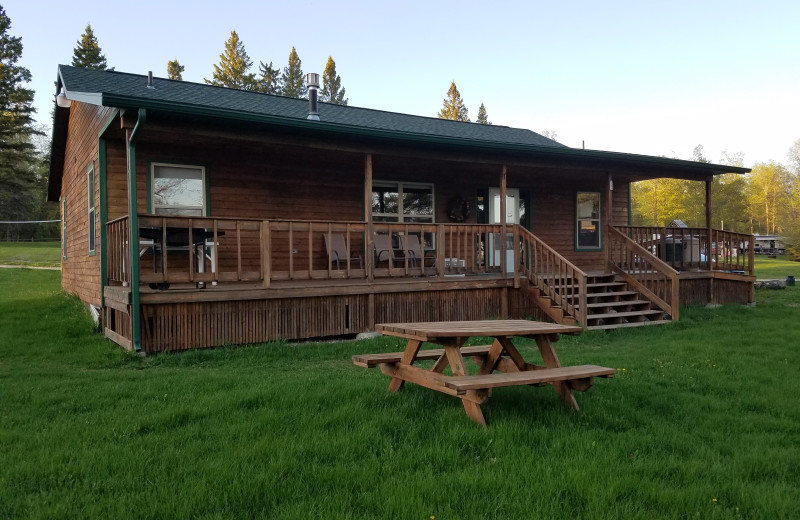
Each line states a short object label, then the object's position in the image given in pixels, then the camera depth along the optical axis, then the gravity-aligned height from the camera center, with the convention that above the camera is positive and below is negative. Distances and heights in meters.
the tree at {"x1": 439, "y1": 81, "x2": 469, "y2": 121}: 49.88 +13.30
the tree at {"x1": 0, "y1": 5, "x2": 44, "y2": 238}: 32.41 +8.66
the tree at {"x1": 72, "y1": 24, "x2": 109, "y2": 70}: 35.97 +13.41
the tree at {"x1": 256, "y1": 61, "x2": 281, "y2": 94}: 47.97 +15.53
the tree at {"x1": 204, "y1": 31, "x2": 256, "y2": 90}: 43.97 +15.08
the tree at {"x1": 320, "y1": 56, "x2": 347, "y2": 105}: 49.00 +14.99
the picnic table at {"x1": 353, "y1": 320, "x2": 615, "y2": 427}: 3.58 -0.87
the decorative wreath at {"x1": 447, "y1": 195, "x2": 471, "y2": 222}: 11.37 +0.85
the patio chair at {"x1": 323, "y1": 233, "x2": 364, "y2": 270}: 9.68 +0.04
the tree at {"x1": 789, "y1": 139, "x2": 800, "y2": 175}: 52.94 +8.72
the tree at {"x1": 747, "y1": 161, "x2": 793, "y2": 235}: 53.45 +5.58
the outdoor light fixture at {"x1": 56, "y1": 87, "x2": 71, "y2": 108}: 10.08 +2.92
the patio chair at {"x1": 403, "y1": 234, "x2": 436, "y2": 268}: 10.11 -0.04
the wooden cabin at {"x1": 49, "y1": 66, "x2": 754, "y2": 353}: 6.88 +0.44
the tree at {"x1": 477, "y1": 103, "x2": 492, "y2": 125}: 53.75 +13.21
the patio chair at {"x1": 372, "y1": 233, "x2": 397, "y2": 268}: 9.97 +0.08
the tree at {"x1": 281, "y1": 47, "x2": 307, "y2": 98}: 47.50 +15.22
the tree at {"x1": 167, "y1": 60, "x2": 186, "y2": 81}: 43.81 +14.93
